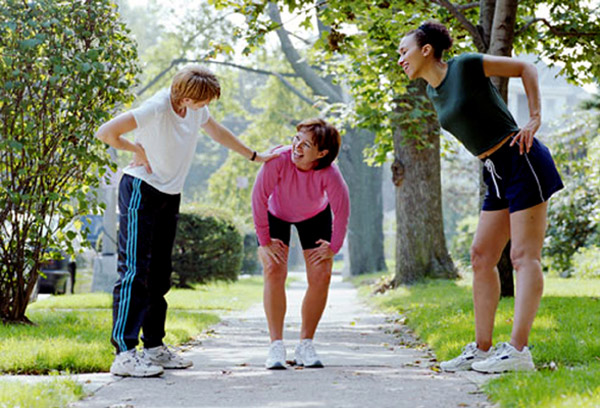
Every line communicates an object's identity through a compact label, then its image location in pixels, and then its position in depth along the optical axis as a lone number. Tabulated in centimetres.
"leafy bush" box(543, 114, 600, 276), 1981
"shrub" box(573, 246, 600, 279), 1705
